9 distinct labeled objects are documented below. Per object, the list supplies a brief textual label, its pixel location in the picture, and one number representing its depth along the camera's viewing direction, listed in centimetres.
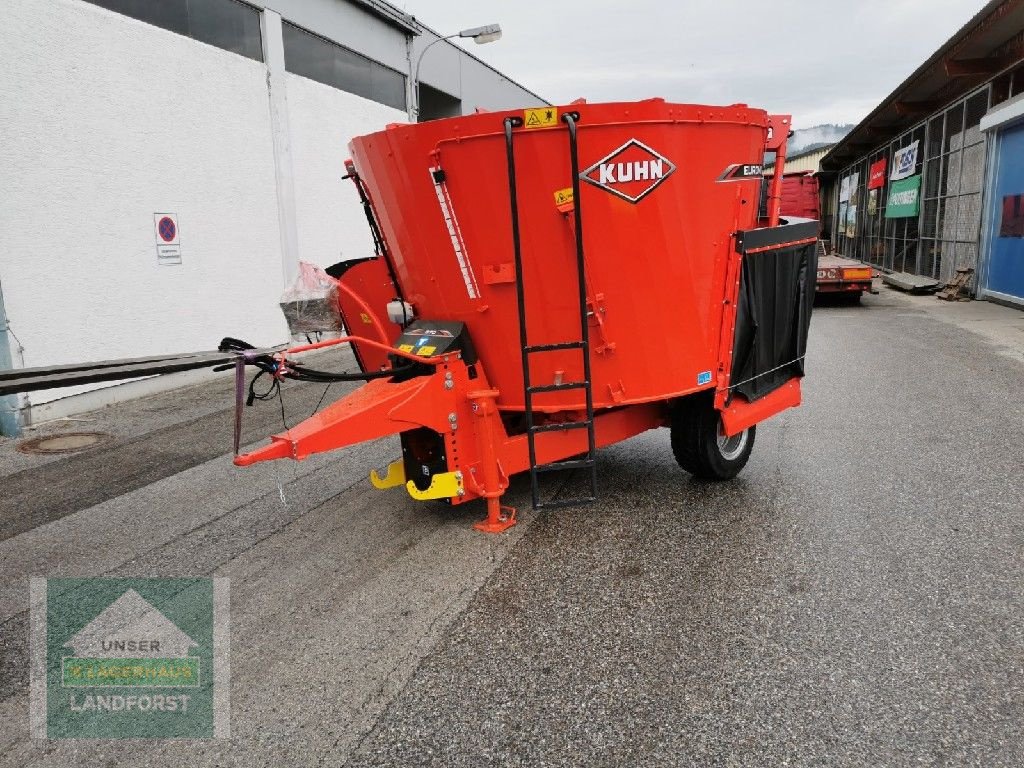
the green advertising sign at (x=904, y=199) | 2061
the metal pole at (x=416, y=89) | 1680
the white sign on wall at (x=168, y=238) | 934
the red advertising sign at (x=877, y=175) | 2518
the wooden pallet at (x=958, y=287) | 1644
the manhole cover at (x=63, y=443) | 682
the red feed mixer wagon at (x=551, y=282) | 393
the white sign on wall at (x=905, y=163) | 2103
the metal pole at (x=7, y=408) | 732
